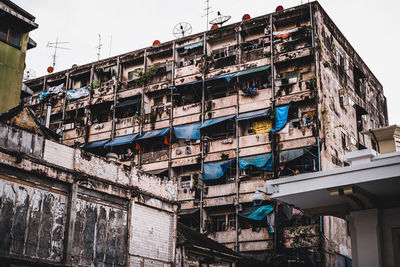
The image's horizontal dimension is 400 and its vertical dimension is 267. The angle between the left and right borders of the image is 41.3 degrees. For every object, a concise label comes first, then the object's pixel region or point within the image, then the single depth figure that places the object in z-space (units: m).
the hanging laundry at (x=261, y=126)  31.78
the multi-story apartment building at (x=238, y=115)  30.30
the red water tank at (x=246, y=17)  35.56
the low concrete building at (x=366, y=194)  11.66
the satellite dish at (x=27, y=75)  44.85
